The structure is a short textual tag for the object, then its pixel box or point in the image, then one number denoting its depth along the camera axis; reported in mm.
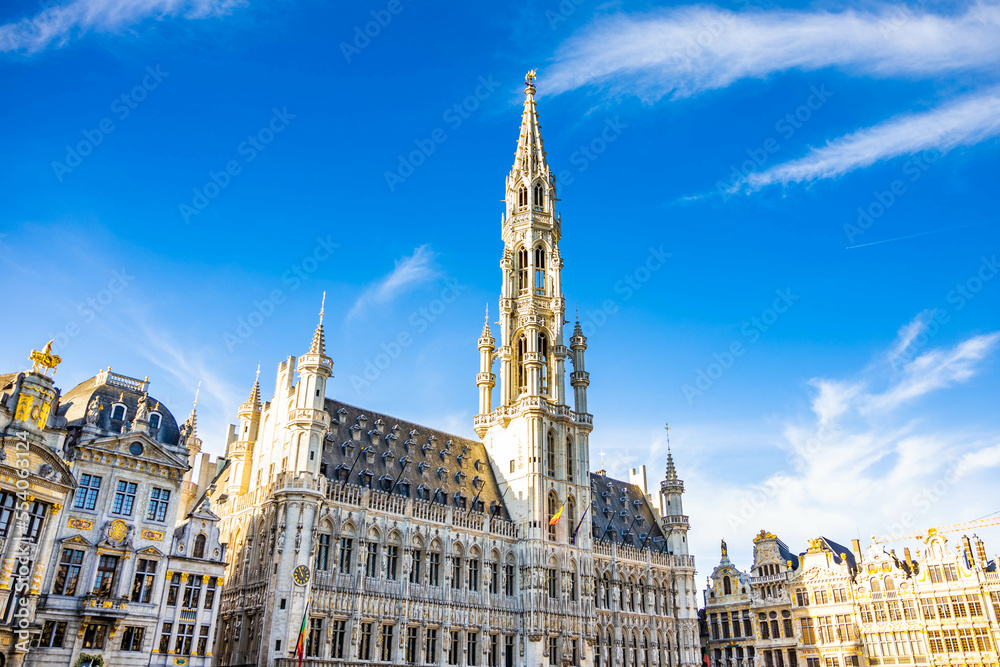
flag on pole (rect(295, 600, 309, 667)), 45156
